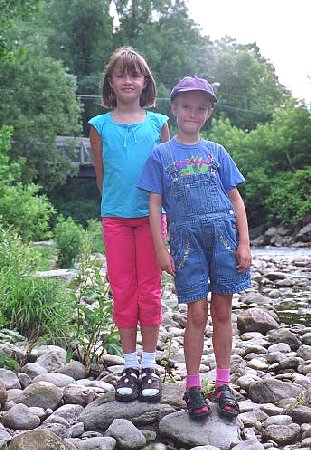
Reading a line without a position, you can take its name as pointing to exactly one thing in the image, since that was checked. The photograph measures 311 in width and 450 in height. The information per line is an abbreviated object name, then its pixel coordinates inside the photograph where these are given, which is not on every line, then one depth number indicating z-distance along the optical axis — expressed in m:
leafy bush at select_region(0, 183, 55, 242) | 9.36
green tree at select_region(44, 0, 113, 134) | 32.25
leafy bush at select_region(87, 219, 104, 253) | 11.50
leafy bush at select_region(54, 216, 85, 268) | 9.05
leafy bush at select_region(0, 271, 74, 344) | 4.36
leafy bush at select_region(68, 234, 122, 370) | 3.81
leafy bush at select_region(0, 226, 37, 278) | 5.06
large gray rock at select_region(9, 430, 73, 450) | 2.37
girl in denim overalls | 2.86
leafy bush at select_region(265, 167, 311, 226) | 21.61
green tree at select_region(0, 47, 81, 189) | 19.02
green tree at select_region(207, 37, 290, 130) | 37.25
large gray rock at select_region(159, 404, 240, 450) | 2.72
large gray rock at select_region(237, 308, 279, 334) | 5.26
